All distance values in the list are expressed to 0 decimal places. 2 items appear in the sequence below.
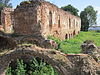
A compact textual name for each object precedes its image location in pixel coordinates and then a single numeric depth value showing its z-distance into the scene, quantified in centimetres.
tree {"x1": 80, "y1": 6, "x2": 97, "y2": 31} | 2723
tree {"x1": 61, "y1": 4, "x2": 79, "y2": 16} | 2624
